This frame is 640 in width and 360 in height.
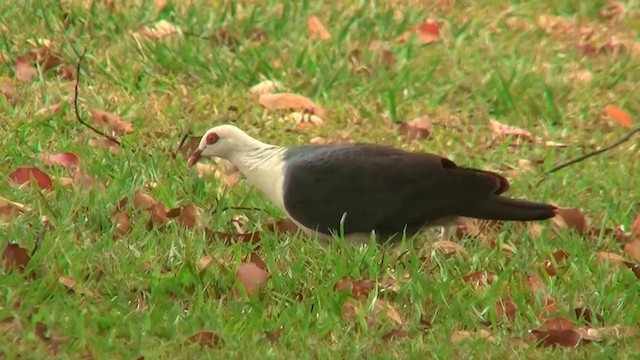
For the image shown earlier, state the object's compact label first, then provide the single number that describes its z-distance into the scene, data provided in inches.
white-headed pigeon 495.5
